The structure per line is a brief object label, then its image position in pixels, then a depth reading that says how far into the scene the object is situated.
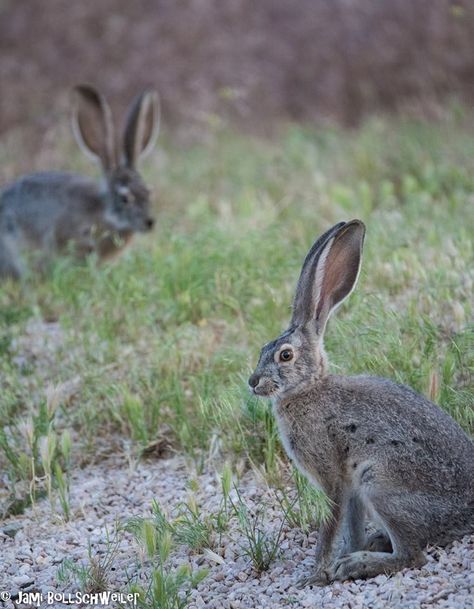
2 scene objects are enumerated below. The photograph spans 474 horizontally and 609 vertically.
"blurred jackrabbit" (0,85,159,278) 16.59
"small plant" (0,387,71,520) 9.48
